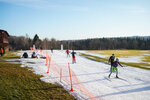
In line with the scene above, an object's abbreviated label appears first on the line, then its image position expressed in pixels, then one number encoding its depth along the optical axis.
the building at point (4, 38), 41.24
